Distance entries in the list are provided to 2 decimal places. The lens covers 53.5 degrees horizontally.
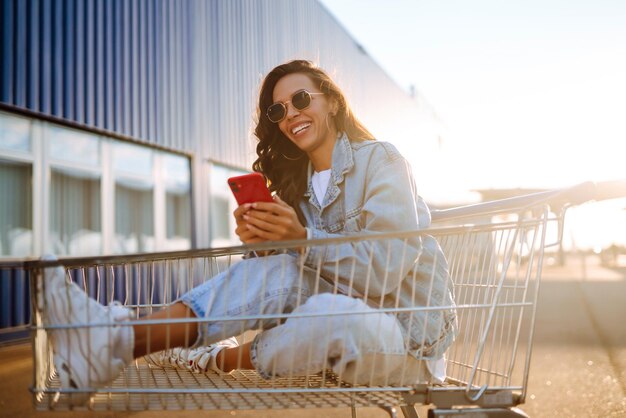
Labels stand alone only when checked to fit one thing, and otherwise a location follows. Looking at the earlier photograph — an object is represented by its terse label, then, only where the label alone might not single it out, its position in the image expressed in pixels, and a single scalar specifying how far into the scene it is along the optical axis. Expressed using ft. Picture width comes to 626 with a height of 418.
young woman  5.87
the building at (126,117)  26.10
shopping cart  5.82
